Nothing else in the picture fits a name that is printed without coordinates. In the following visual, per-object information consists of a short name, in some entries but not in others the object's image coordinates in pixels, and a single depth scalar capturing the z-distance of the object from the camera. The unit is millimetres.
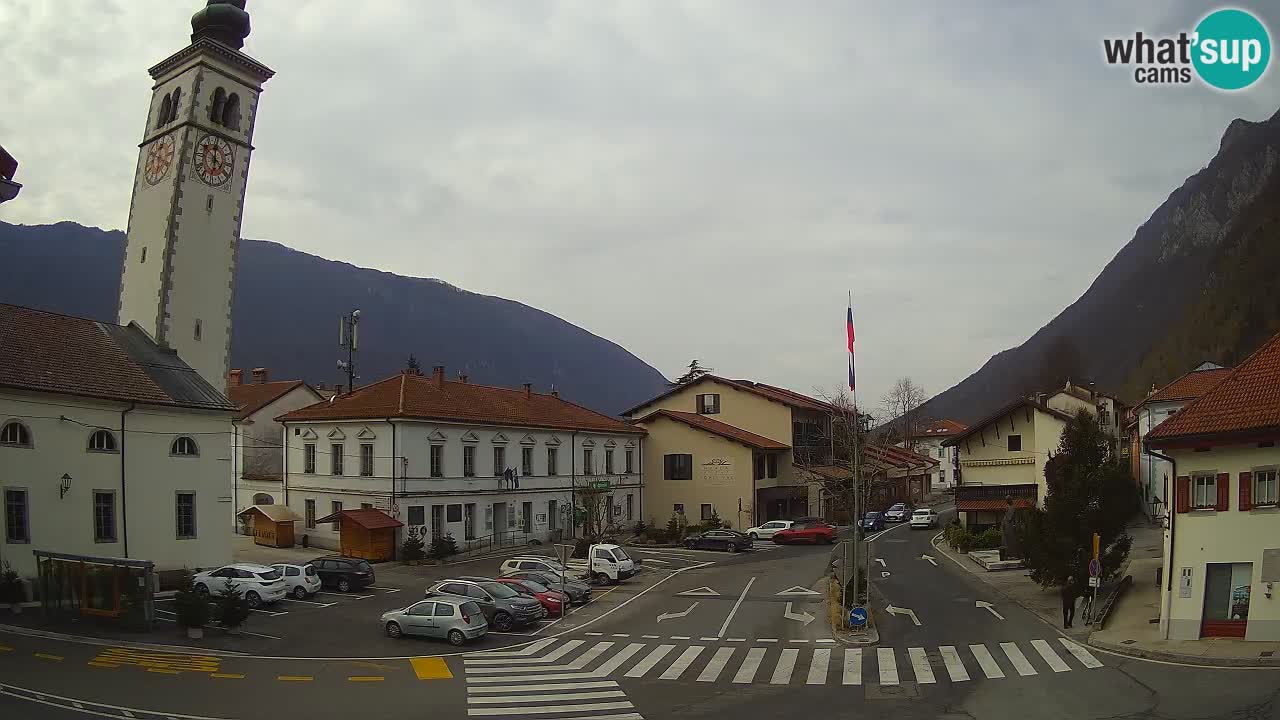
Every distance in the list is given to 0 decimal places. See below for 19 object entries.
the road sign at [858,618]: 26297
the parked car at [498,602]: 28562
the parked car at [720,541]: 51688
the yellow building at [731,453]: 62562
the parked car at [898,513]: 69312
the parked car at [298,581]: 33094
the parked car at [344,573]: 35406
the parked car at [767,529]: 57125
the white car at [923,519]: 63844
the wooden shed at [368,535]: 43594
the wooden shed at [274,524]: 48344
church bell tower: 41594
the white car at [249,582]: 31359
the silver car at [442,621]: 26344
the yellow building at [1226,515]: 22781
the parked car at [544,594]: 31359
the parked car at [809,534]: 55844
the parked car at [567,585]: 33625
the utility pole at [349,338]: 52416
